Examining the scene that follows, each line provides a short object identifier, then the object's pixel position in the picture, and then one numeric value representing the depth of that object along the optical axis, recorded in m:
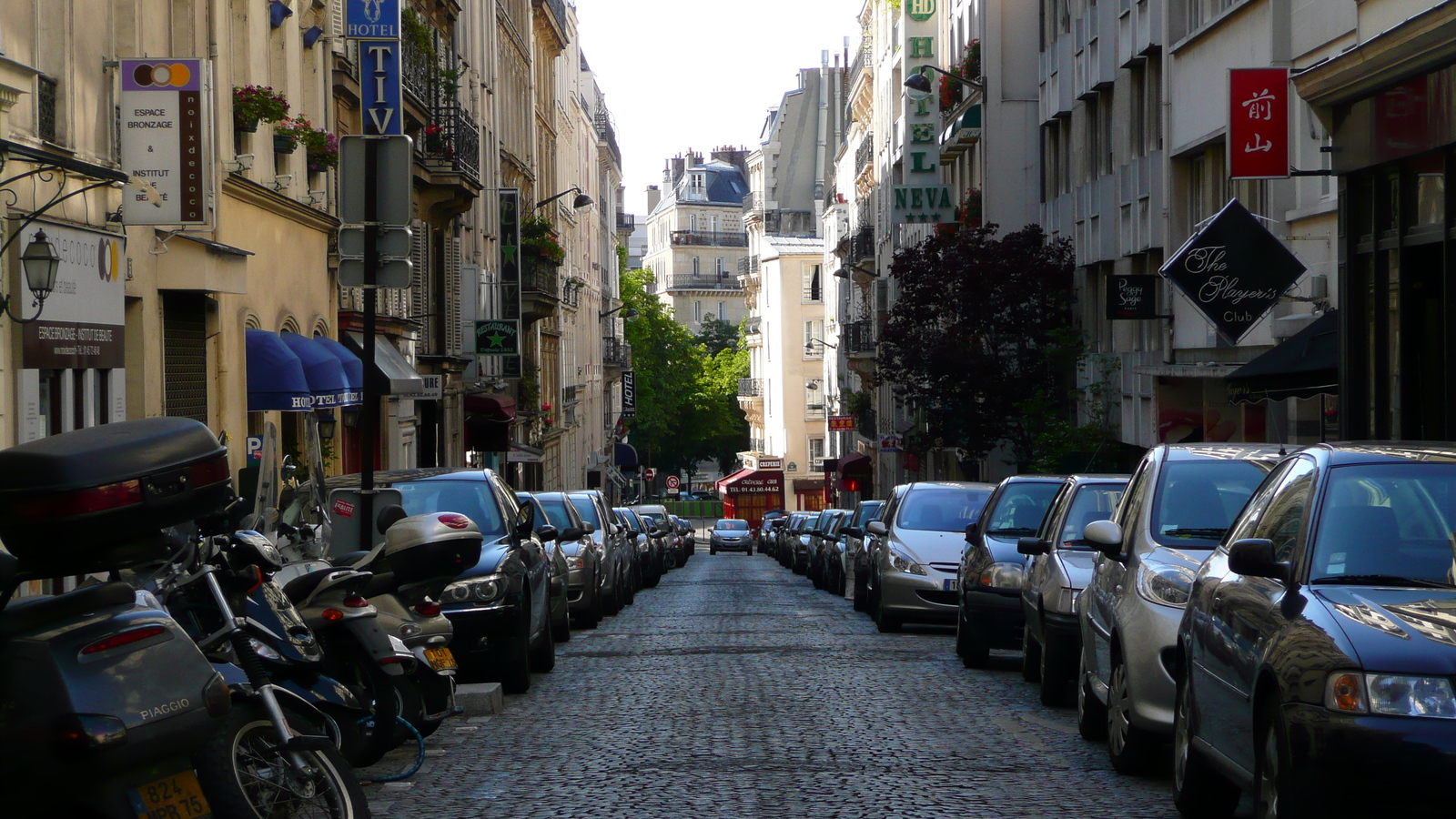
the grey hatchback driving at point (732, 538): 75.44
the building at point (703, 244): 145.12
